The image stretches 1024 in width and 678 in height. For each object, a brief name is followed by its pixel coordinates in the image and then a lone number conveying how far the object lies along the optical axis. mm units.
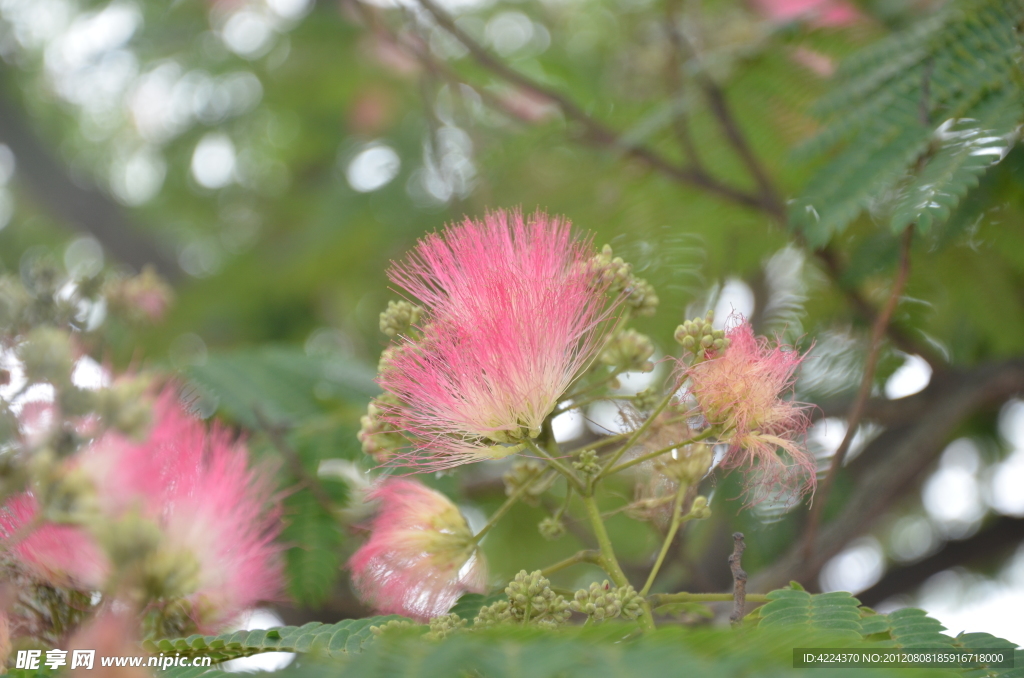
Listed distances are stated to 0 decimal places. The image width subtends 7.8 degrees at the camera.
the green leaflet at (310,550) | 1165
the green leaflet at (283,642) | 1115
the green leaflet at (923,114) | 1139
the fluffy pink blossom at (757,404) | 1111
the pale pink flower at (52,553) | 1124
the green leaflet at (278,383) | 1204
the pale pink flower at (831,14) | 1215
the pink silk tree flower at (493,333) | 1110
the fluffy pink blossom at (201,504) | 1121
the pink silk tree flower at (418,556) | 1125
